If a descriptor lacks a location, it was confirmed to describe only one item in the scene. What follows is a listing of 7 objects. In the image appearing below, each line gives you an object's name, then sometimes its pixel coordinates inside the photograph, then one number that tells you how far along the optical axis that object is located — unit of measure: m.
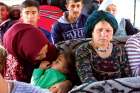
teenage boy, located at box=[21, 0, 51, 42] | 2.89
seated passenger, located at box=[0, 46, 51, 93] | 1.25
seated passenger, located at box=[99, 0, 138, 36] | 3.19
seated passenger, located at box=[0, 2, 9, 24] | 3.37
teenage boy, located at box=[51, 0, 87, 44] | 2.87
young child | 1.98
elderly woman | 2.11
